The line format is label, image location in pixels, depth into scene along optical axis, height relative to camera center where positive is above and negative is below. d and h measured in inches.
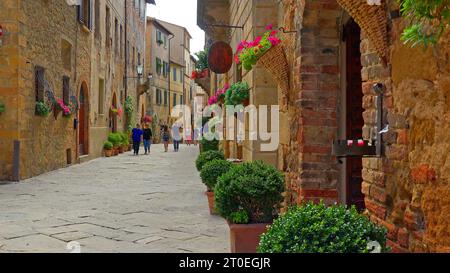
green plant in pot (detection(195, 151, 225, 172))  325.7 -15.5
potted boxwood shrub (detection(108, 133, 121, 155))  813.8 -10.8
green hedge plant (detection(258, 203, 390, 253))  96.9 -20.1
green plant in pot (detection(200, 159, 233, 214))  271.7 -21.0
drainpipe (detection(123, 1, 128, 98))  966.4 +150.1
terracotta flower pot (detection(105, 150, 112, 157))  788.0 -30.8
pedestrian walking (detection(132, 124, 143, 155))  833.2 -11.1
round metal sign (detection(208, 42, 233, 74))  380.5 +57.1
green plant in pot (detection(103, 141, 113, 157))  785.4 -21.4
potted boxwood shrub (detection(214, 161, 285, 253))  167.0 -24.1
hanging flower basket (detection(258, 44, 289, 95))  210.1 +29.5
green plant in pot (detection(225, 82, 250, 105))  309.7 +24.7
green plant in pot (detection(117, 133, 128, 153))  877.6 -15.1
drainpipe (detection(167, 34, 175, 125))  1645.1 +192.3
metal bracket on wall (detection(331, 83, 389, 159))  123.5 -2.9
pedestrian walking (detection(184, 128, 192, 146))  1435.0 -8.0
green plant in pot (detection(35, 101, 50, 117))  462.0 +22.5
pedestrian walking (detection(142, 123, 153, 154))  868.6 -6.4
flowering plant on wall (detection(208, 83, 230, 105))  411.2 +31.5
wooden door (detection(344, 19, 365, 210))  193.0 +9.8
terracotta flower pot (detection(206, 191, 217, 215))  270.9 -37.3
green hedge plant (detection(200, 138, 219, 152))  467.5 -10.0
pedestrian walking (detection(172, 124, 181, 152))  983.6 -5.3
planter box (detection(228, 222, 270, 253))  165.9 -34.1
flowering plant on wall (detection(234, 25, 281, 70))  208.1 +35.7
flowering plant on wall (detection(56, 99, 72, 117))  526.7 +27.9
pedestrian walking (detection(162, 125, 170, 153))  952.9 -8.9
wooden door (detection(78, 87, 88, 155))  675.4 +10.0
